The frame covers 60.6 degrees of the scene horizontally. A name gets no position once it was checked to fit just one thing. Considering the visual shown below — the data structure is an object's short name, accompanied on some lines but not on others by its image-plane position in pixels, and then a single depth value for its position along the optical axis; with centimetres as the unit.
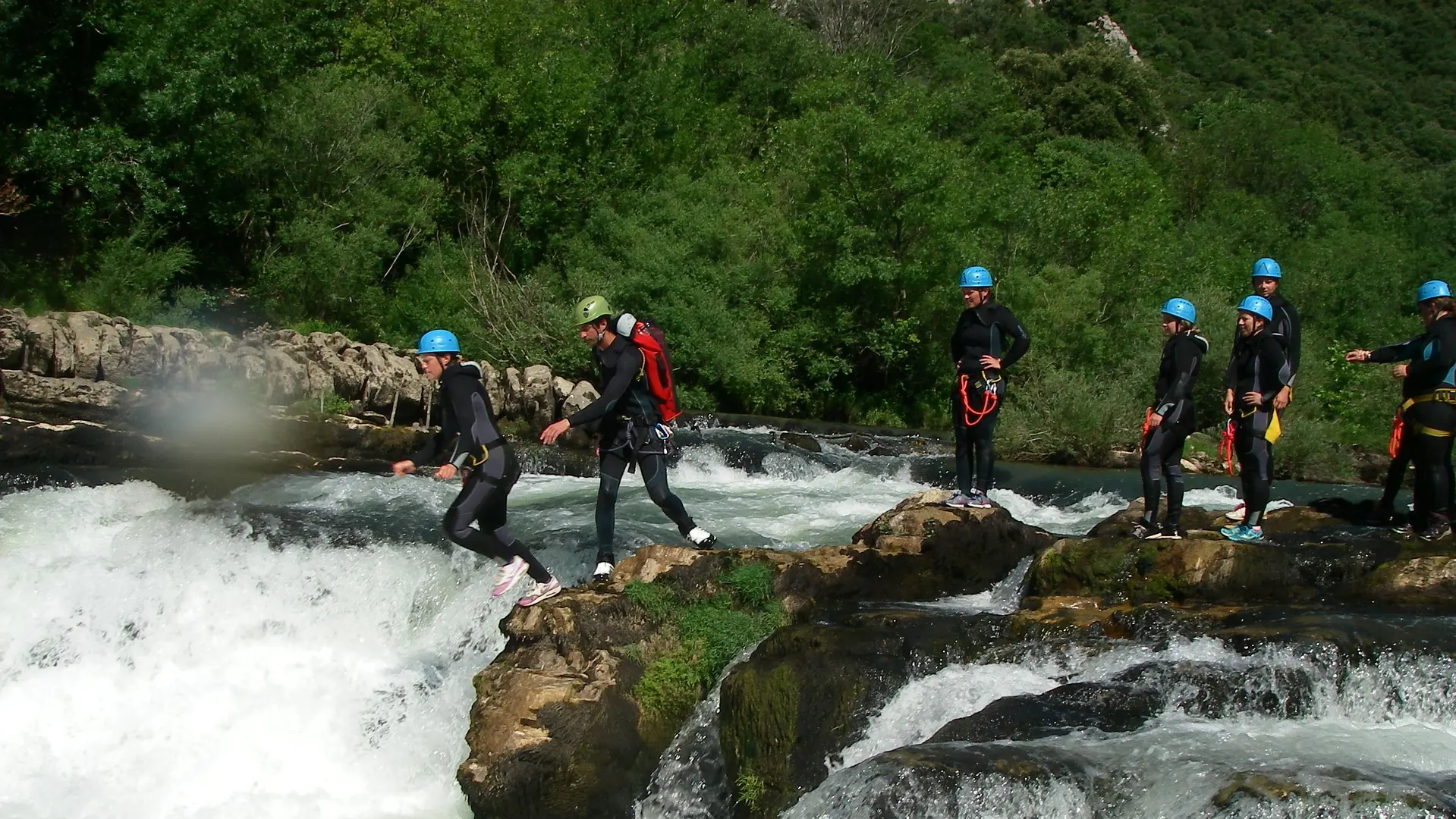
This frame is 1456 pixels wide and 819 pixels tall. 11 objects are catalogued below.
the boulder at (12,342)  1617
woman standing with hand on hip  1026
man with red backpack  857
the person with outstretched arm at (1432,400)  909
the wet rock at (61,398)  1589
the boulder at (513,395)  2166
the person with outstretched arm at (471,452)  830
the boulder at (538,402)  2153
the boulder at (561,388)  2173
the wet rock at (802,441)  1978
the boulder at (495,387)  2164
